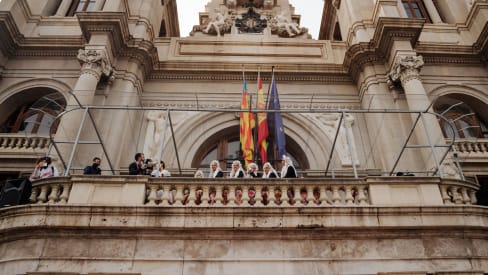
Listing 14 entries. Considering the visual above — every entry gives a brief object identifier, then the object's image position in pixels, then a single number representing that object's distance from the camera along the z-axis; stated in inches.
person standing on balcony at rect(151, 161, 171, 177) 341.6
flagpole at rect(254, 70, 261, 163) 488.5
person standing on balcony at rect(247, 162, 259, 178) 350.0
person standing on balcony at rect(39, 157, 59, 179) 339.6
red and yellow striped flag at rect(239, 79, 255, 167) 463.8
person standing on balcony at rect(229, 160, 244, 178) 339.0
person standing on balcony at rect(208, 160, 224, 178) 347.6
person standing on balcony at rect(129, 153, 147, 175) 341.1
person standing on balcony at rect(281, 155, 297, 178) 337.1
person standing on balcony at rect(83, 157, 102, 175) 339.0
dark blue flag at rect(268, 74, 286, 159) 463.1
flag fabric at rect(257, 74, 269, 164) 467.2
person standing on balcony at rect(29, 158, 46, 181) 344.3
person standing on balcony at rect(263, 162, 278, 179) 342.0
